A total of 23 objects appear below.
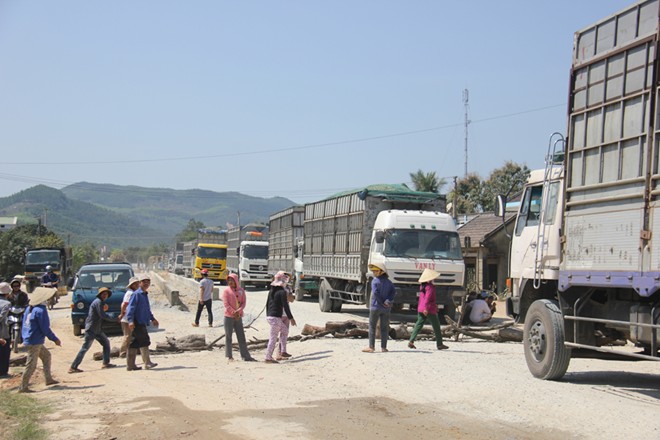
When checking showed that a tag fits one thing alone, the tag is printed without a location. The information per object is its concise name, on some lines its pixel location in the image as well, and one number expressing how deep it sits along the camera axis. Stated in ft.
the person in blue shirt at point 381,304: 45.75
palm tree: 175.63
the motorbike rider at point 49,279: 88.48
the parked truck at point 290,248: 99.66
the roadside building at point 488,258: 119.65
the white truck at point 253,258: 145.07
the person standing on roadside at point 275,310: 44.91
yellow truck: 176.04
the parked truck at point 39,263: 131.75
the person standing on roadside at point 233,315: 46.06
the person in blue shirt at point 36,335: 37.65
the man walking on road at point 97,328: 44.27
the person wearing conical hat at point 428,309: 46.98
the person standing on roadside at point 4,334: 41.16
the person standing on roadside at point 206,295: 69.82
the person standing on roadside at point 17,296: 53.16
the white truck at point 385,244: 63.93
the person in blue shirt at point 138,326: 43.06
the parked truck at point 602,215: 29.37
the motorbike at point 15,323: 46.86
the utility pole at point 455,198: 146.51
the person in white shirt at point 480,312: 62.75
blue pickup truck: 63.82
